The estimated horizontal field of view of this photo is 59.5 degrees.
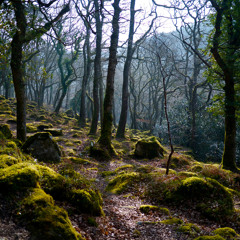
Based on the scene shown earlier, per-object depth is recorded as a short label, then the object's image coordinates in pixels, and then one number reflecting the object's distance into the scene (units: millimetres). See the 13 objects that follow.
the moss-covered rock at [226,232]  3910
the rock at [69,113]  28256
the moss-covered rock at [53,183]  4020
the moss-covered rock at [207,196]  4914
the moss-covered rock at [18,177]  3242
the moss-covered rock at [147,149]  11805
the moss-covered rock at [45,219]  2635
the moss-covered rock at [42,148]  7965
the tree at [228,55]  8727
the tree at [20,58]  8141
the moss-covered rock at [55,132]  14675
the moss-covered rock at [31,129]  14277
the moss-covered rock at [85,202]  3990
